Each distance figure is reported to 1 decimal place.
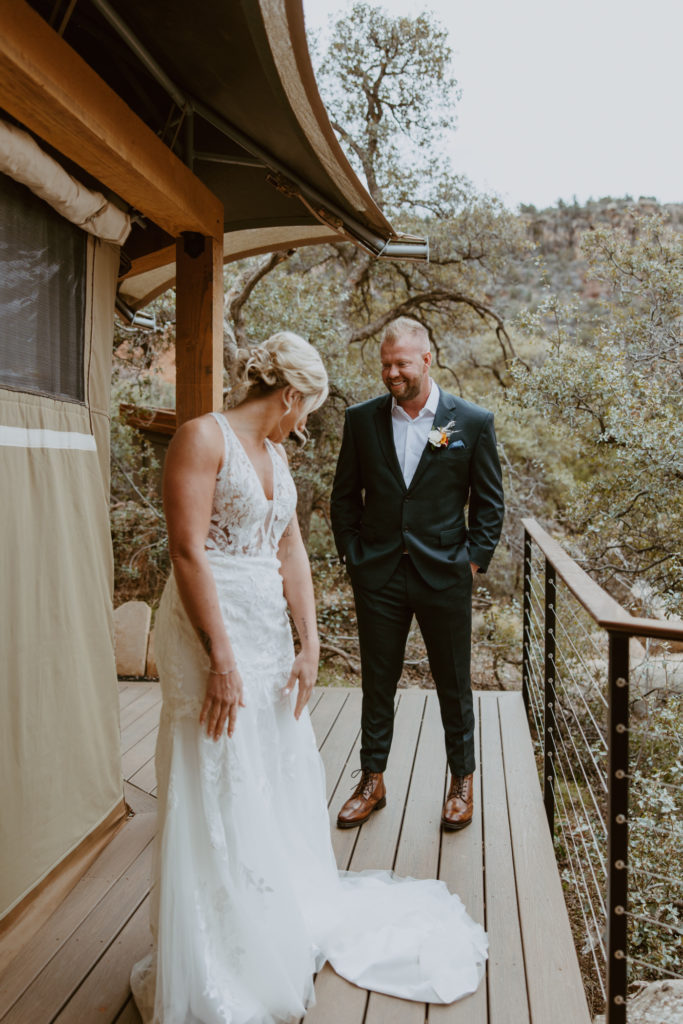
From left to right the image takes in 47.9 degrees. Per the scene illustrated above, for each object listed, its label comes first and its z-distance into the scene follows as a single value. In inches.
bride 66.9
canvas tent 77.7
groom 106.6
